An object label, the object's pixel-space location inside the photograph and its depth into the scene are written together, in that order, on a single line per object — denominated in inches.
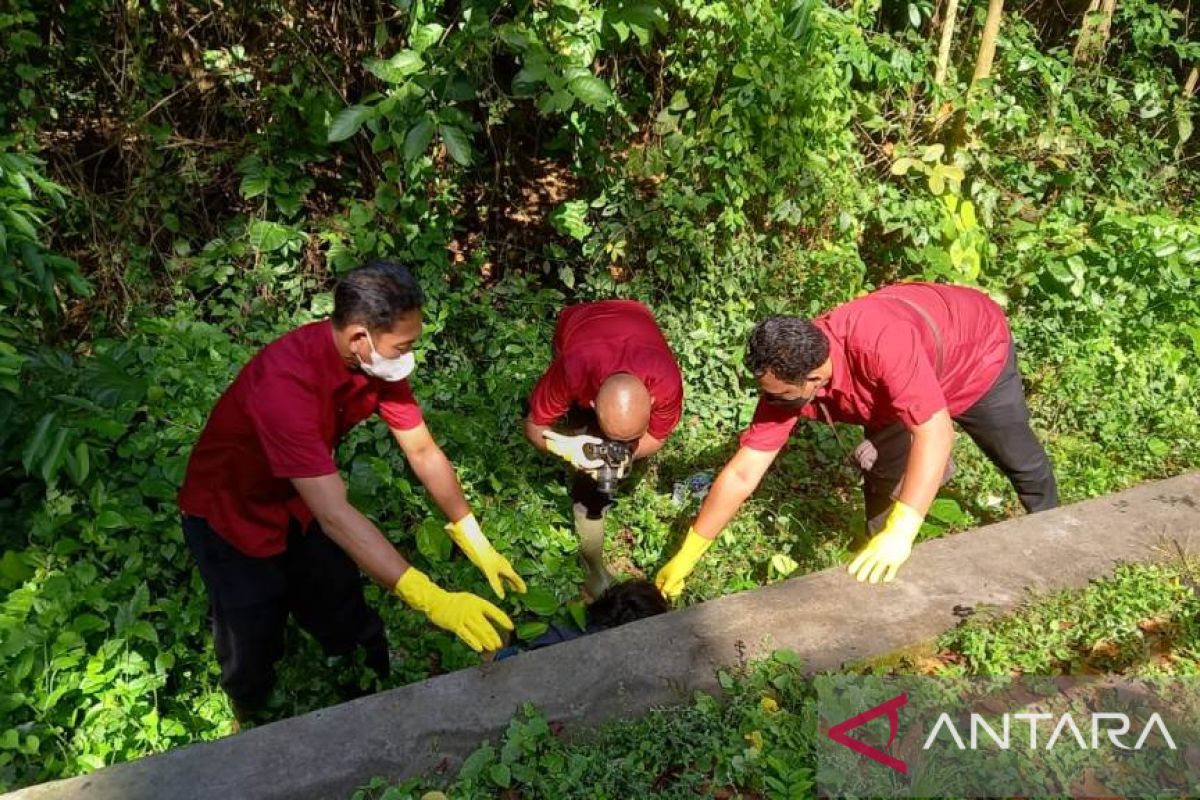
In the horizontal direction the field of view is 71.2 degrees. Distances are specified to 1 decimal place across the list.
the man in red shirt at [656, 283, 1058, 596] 111.8
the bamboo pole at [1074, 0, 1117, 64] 250.8
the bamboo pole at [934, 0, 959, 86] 205.8
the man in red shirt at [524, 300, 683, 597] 123.9
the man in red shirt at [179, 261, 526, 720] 94.0
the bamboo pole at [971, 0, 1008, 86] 208.8
